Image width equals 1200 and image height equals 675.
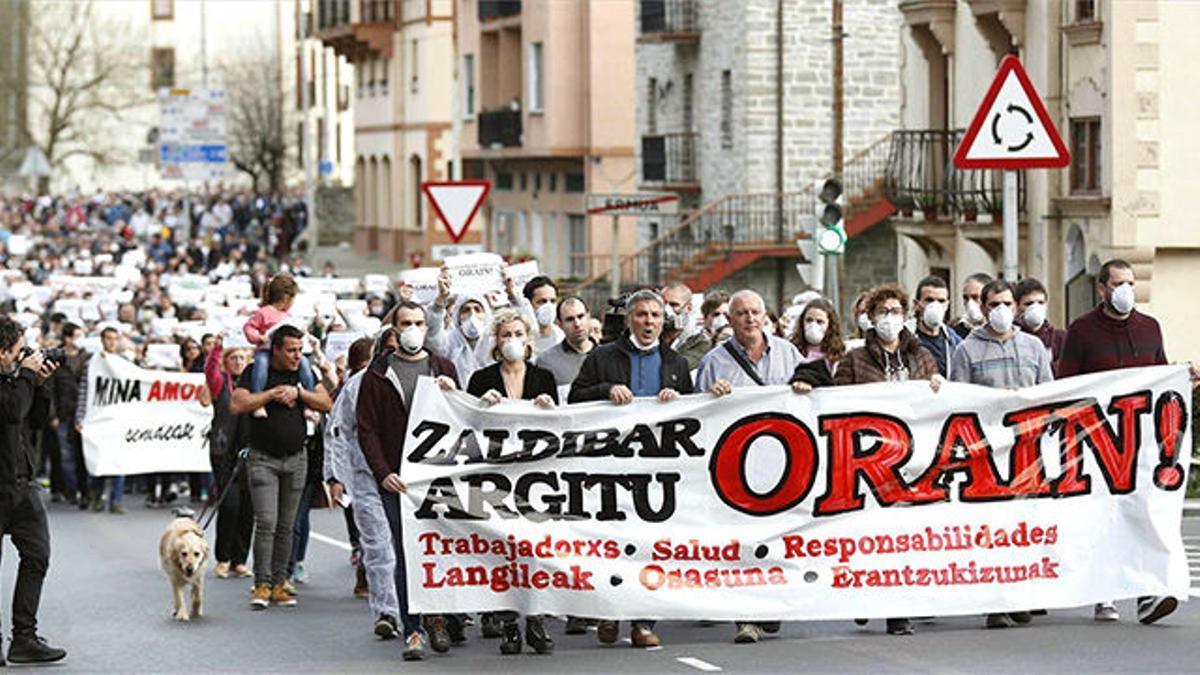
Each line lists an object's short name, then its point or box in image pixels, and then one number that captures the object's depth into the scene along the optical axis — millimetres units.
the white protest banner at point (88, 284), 43188
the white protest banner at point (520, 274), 20156
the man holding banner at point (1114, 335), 16547
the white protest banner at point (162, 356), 30797
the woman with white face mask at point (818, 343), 15752
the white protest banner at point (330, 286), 40875
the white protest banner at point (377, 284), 42206
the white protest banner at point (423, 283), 20219
